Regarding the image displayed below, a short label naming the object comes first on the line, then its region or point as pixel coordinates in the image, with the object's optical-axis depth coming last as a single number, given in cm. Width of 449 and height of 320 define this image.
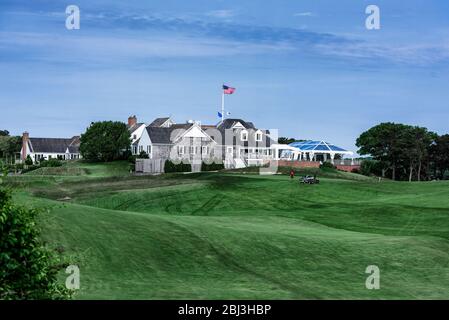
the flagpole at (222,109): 13112
